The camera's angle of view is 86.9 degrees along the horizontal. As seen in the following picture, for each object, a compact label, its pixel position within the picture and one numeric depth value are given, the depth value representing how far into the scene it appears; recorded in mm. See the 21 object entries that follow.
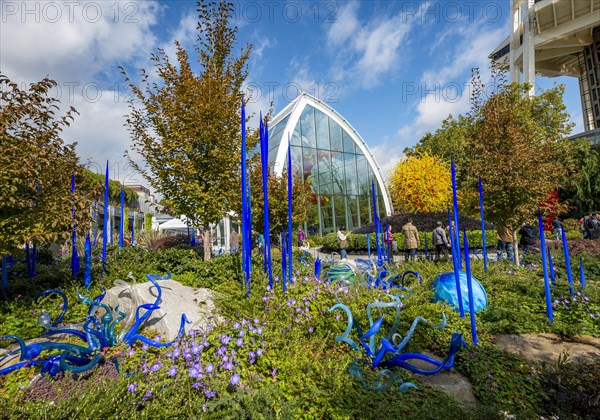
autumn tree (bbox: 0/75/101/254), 3139
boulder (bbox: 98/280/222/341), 3383
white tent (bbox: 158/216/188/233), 17744
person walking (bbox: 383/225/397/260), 8184
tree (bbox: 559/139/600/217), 19953
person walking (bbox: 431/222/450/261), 8281
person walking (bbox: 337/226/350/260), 11742
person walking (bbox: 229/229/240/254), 17797
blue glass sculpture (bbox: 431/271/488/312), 4305
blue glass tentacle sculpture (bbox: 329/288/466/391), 2443
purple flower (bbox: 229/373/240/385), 2198
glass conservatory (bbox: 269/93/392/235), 19672
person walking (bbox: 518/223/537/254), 8984
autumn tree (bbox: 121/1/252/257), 6375
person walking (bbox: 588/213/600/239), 11031
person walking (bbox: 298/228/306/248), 15461
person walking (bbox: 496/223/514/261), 7856
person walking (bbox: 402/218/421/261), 9180
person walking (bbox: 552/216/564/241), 10281
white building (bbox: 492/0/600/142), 25969
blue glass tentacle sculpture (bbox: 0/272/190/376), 2506
